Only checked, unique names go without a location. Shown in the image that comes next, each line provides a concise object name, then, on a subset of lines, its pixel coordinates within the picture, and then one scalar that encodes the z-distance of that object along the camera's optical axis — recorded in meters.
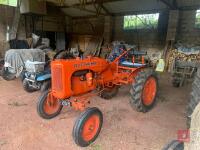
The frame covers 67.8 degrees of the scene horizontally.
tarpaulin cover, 3.74
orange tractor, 1.84
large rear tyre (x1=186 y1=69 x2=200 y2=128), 1.61
